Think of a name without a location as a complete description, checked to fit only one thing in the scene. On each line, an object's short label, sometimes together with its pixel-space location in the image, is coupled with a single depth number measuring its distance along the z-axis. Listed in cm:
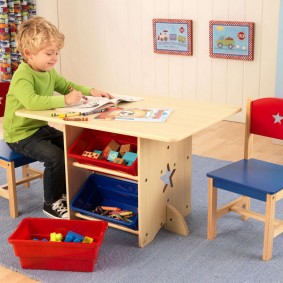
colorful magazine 222
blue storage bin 248
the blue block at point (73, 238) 216
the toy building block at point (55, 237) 217
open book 237
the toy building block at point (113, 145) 238
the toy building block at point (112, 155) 230
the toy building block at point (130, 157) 225
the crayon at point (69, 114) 228
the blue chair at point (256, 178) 212
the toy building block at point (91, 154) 232
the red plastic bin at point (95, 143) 228
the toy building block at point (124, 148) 233
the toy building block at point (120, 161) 226
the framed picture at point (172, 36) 421
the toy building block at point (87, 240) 215
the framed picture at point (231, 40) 391
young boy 241
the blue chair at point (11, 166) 259
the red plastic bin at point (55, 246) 208
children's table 212
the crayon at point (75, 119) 224
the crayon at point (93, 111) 232
